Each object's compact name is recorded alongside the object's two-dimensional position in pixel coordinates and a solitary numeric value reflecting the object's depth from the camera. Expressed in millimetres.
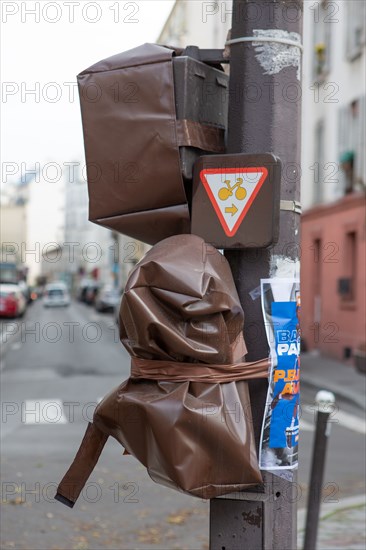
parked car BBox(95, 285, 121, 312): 59894
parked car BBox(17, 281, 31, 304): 63175
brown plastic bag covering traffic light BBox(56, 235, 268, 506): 2666
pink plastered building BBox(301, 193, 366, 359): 22234
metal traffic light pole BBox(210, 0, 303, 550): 2967
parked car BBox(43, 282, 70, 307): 74375
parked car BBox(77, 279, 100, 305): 81562
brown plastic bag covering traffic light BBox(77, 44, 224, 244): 2971
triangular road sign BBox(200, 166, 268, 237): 2922
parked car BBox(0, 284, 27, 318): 48859
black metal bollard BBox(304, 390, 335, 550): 5410
